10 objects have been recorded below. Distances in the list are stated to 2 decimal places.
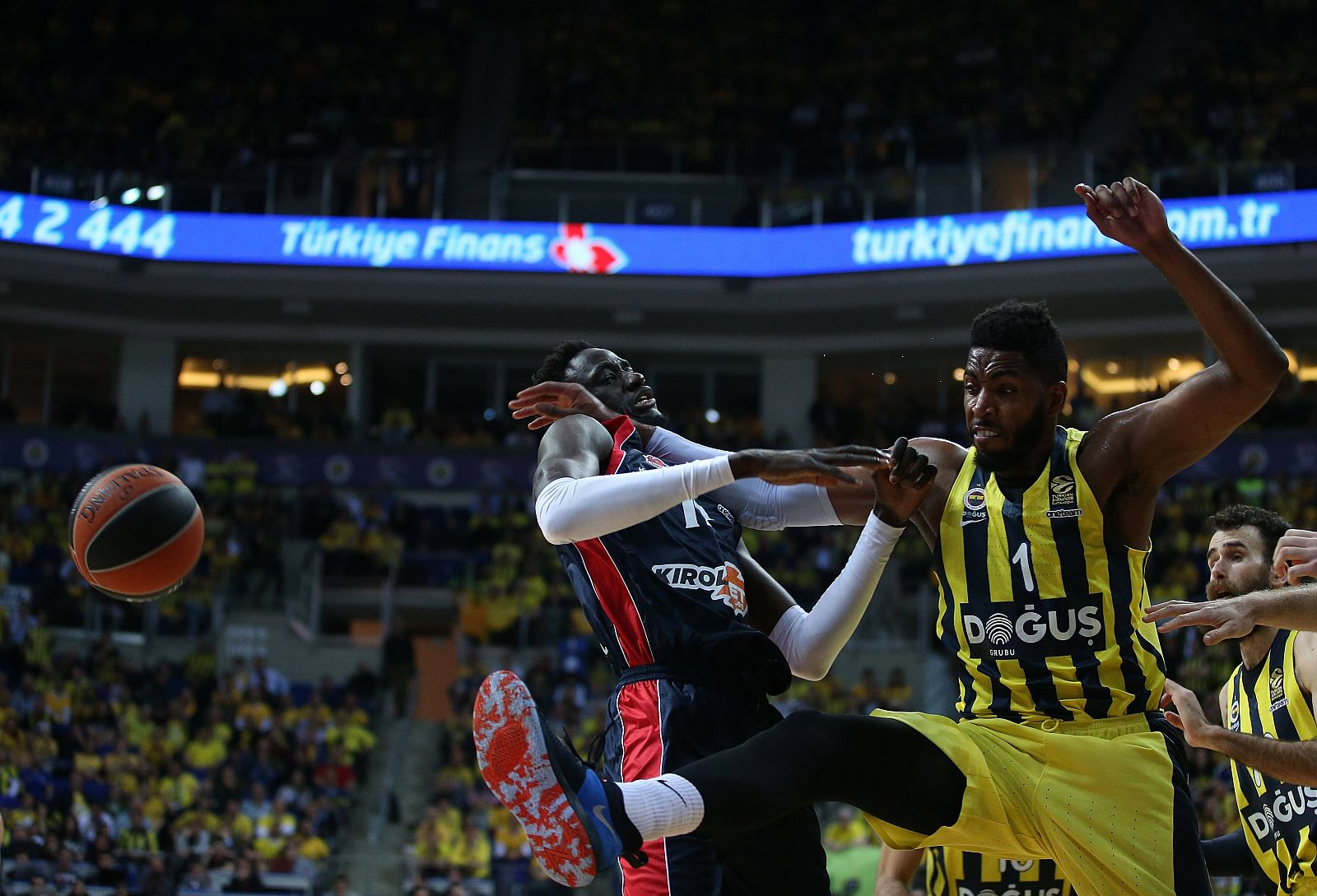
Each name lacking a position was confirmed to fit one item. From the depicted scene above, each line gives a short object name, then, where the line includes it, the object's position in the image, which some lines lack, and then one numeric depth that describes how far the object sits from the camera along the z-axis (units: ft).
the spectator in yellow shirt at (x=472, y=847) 47.57
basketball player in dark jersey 13.05
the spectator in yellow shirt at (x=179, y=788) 49.67
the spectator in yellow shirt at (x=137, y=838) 45.55
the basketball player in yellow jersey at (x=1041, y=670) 12.07
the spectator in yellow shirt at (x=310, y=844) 46.85
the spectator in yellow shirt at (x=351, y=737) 55.72
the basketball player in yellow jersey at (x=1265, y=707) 16.34
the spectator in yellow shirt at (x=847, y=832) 46.24
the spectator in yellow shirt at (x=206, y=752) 52.90
